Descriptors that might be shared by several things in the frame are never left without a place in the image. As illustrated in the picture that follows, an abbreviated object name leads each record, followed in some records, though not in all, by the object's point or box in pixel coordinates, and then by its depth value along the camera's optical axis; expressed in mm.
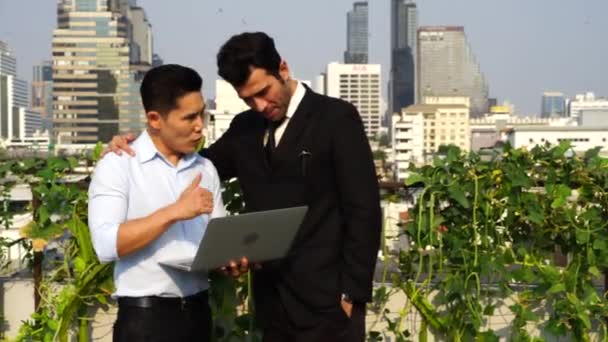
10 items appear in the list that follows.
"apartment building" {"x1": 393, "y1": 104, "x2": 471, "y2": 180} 130500
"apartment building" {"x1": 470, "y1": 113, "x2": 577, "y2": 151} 147250
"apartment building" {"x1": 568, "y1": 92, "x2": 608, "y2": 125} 135500
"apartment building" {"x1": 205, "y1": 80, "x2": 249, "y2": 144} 112150
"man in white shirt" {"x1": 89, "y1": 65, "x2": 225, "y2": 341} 2039
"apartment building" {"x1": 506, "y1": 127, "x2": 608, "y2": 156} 102500
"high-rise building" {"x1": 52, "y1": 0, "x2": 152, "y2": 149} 139000
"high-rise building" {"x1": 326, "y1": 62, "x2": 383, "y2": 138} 187125
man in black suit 2195
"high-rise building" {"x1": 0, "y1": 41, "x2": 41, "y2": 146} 177125
